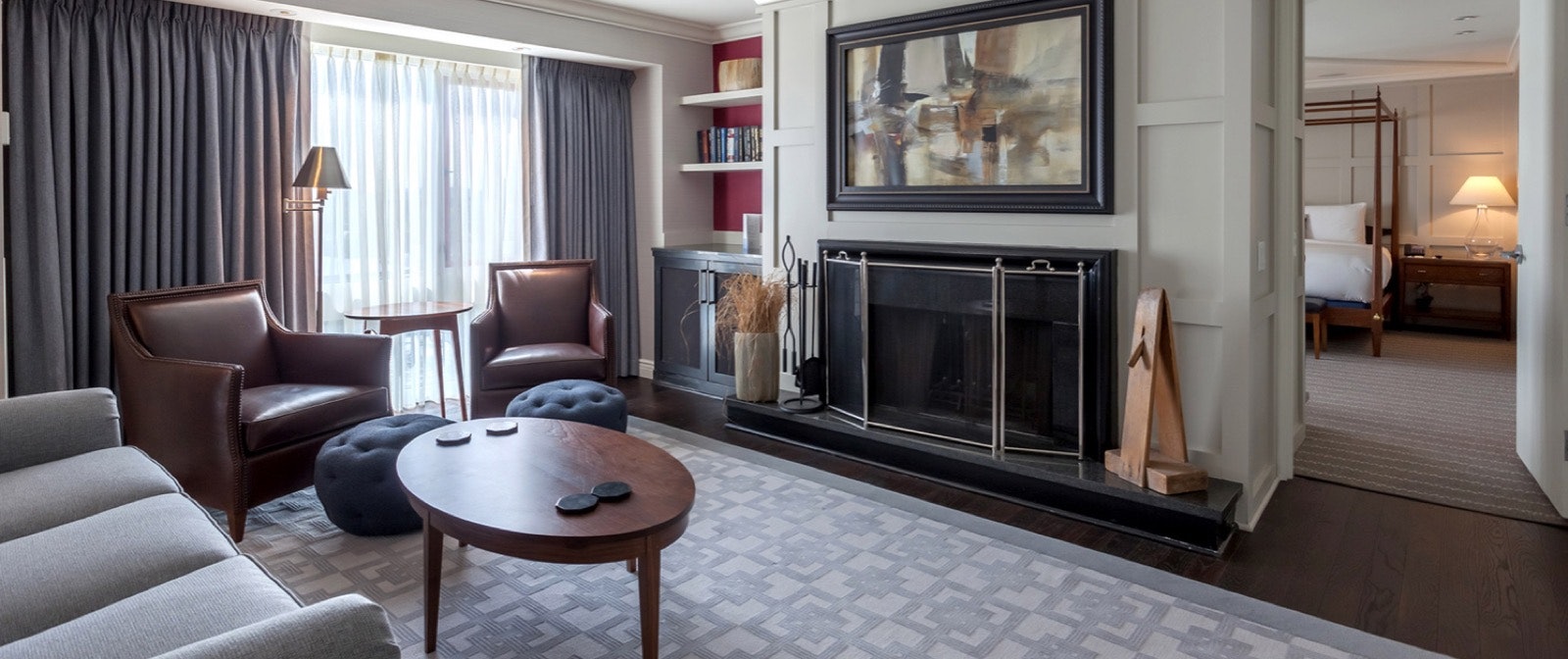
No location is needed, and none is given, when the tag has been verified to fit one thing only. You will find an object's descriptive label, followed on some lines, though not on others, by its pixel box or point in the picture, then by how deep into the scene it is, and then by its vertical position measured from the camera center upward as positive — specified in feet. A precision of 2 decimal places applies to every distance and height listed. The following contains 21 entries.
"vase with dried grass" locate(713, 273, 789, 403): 14.58 -0.97
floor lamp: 13.52 +1.61
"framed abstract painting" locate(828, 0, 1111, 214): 11.42 +2.17
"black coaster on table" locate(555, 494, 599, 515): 7.22 -1.79
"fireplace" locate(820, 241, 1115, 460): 11.39 -0.99
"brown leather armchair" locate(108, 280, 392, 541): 10.14 -1.30
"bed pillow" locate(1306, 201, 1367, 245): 26.58 +1.21
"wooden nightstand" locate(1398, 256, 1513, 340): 24.49 -0.46
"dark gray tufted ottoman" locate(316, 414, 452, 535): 9.97 -2.20
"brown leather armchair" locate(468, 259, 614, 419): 14.46 -0.95
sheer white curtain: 15.47 +1.73
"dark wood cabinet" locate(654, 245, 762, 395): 17.61 -0.80
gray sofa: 3.85 -1.73
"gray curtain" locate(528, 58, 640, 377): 18.04 +2.03
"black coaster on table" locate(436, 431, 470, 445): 9.33 -1.62
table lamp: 25.25 +1.65
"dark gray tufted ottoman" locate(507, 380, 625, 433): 12.17 -1.71
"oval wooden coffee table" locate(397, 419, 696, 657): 6.89 -1.82
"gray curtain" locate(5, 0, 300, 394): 11.94 +1.74
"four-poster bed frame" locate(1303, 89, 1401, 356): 22.00 +1.69
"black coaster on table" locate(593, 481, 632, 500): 7.52 -1.77
